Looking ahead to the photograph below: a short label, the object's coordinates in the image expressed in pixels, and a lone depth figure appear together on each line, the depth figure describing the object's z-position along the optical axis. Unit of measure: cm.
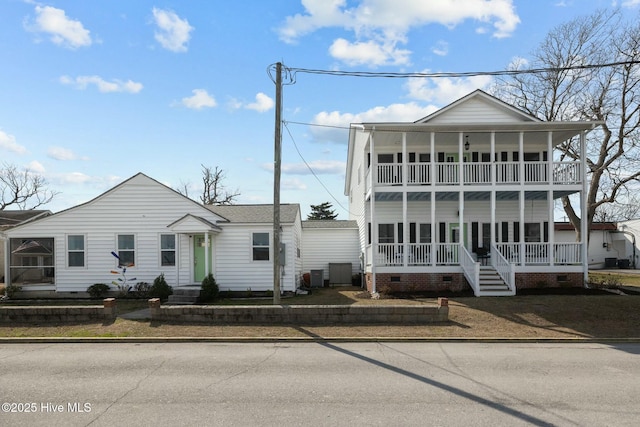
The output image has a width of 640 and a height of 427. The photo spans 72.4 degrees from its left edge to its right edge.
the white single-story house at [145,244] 1819
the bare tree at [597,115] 2480
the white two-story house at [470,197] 1764
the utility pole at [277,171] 1227
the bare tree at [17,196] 4416
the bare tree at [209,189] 5044
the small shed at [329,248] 2419
